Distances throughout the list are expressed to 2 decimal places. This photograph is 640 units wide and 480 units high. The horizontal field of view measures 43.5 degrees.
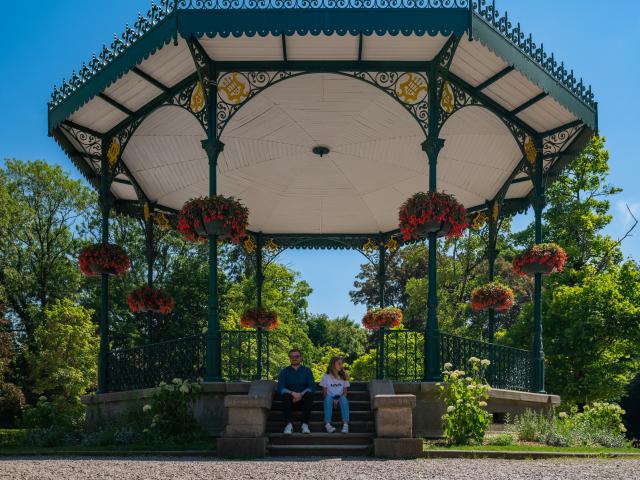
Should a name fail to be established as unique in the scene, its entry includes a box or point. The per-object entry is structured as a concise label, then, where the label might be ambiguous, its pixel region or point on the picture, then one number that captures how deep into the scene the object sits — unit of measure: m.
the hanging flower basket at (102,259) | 15.76
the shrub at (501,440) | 11.50
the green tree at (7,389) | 29.58
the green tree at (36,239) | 36.62
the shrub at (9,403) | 29.78
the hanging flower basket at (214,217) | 13.11
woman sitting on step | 11.55
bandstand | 12.09
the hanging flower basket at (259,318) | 21.27
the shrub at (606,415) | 15.28
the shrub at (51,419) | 14.32
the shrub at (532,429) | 12.43
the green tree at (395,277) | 42.47
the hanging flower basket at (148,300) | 18.27
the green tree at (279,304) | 37.09
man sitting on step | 11.65
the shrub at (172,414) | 11.68
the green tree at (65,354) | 32.44
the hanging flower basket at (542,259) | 15.67
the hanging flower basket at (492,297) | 18.39
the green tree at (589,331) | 23.25
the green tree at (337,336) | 54.50
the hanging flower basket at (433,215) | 13.09
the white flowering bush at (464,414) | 11.34
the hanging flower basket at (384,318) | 21.17
